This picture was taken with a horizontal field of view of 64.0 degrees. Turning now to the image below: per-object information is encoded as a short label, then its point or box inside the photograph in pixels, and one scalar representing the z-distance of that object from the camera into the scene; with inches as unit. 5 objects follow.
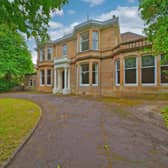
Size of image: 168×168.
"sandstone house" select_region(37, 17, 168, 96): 463.5
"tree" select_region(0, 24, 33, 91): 819.1
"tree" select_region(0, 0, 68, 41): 145.9
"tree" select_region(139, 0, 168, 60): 206.9
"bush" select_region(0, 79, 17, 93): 914.6
